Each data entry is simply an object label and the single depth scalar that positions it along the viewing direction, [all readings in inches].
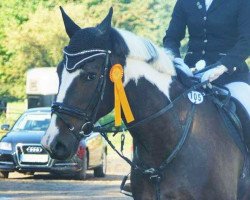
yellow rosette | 345.8
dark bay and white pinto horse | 338.2
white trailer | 2598.7
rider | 395.8
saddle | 382.4
